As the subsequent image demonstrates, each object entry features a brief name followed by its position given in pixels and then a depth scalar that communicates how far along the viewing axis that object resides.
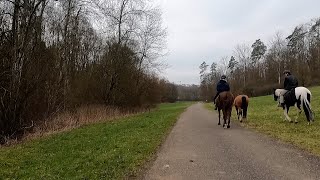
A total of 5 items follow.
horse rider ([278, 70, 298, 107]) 10.31
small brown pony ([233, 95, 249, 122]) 12.15
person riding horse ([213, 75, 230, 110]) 10.92
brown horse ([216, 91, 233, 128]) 10.43
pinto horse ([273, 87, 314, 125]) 9.63
